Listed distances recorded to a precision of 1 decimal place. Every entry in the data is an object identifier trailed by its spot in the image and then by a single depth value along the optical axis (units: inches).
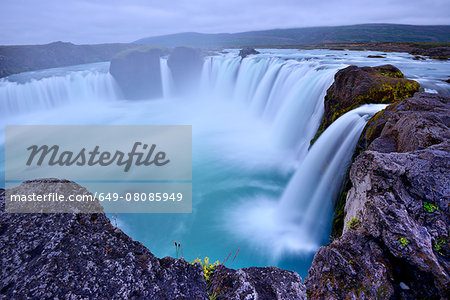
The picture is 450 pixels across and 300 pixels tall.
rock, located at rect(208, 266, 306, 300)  95.4
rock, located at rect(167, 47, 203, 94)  1472.7
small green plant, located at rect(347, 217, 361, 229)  128.4
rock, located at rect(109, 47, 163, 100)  1428.4
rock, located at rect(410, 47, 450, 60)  871.3
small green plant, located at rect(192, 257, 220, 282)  104.3
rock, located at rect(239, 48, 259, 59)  1362.2
